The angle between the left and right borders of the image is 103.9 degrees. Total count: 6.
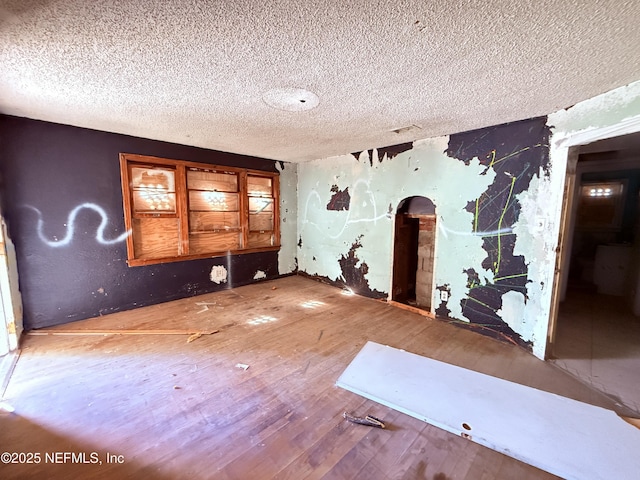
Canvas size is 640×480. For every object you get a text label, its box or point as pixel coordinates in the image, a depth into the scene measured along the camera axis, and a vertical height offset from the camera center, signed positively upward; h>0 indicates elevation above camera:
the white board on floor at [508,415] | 1.42 -1.37
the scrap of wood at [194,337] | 2.73 -1.36
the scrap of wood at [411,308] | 3.45 -1.34
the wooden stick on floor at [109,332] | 2.84 -1.35
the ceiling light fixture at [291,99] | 2.04 +1.01
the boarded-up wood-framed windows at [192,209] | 3.55 +0.09
